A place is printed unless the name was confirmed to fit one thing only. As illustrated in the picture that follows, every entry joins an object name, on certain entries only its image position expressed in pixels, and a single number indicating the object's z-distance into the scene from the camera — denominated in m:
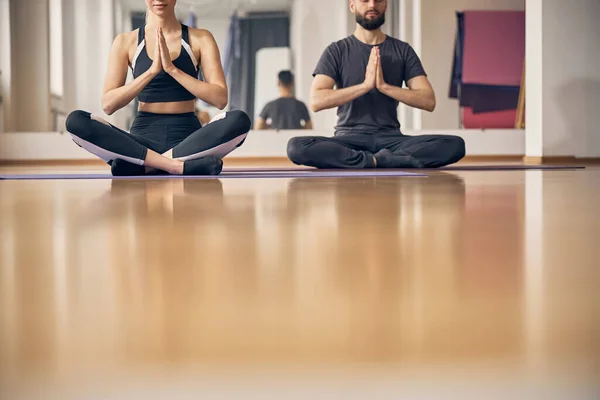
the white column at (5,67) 6.41
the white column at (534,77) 5.34
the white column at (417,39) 6.26
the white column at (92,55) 6.25
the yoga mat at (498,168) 3.67
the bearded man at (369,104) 3.66
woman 2.89
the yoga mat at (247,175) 2.82
